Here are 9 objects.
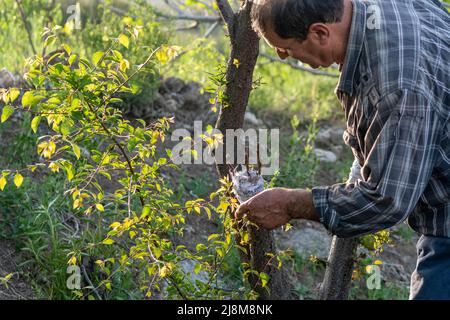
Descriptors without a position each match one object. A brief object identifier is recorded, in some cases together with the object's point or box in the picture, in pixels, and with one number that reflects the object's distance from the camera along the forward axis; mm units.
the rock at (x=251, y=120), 6137
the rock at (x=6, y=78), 4969
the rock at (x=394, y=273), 5047
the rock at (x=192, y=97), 5781
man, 2520
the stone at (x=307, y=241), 5027
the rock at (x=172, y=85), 5805
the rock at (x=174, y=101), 5633
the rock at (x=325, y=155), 6059
